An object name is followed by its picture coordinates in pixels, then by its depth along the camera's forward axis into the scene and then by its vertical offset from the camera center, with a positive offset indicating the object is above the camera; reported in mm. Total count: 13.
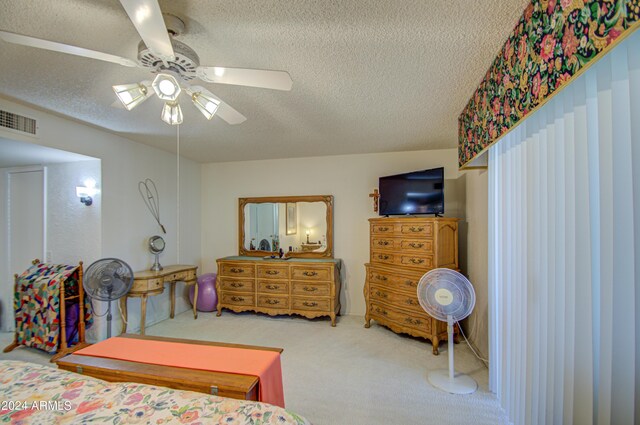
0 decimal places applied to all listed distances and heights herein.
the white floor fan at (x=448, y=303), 2342 -797
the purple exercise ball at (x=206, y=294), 4160 -1192
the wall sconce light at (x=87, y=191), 3082 +277
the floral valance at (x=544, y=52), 814 +636
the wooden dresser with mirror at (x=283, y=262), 3779 -676
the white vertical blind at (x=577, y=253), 995 -186
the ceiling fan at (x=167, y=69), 1112 +743
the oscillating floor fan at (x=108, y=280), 2799 -668
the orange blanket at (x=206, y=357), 1594 -892
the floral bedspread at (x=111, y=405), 1057 -778
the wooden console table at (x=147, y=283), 3205 -821
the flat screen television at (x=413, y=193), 3271 +265
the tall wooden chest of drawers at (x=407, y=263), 2961 -568
